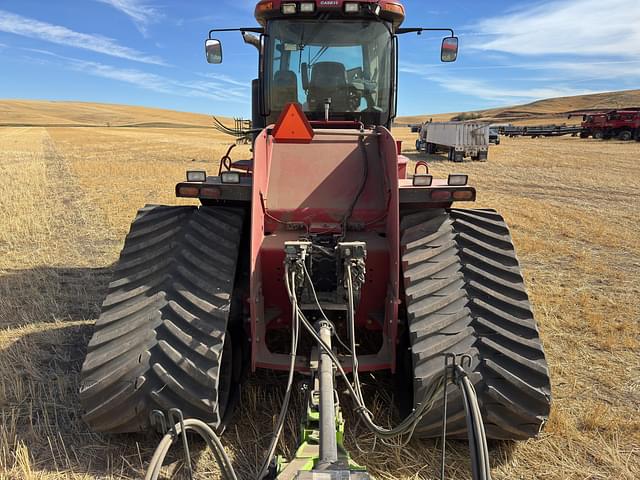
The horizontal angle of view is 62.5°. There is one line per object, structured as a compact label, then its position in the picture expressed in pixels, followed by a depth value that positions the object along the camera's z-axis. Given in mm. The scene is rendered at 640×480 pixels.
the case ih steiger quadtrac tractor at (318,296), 2895
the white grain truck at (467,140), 24547
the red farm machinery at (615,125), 40250
